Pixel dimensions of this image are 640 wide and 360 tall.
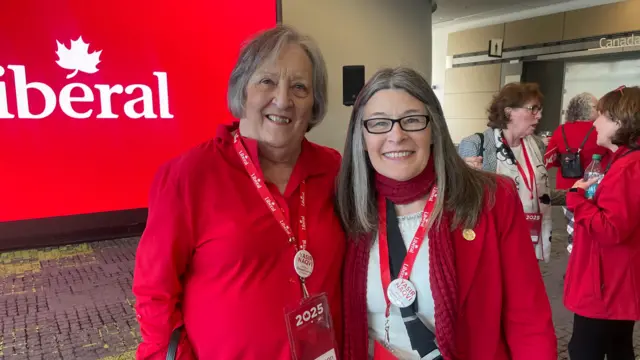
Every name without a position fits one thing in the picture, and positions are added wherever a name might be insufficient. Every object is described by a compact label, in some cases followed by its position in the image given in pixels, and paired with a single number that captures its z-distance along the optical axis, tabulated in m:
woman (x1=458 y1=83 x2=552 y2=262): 2.62
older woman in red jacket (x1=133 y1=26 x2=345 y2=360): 1.18
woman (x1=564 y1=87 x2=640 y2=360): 1.92
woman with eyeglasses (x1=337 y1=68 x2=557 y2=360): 1.22
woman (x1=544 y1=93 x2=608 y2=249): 3.10
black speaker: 6.04
